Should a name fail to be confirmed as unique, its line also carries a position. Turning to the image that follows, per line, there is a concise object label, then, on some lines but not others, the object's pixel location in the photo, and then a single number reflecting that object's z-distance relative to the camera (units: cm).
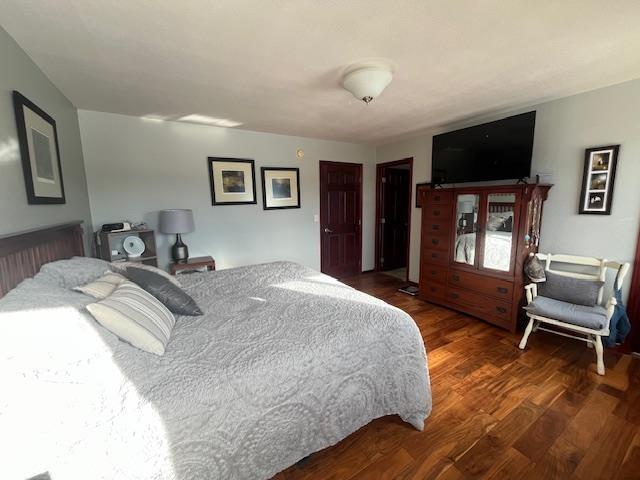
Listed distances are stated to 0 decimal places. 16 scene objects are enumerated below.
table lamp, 307
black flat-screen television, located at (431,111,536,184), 274
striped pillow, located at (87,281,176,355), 115
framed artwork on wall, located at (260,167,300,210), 395
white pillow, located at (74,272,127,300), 136
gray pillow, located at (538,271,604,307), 240
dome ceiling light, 192
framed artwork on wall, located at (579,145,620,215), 240
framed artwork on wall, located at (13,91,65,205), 158
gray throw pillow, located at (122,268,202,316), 160
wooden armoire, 272
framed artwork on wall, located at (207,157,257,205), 356
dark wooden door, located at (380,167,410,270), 508
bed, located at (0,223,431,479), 81
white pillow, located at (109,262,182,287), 177
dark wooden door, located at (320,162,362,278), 455
